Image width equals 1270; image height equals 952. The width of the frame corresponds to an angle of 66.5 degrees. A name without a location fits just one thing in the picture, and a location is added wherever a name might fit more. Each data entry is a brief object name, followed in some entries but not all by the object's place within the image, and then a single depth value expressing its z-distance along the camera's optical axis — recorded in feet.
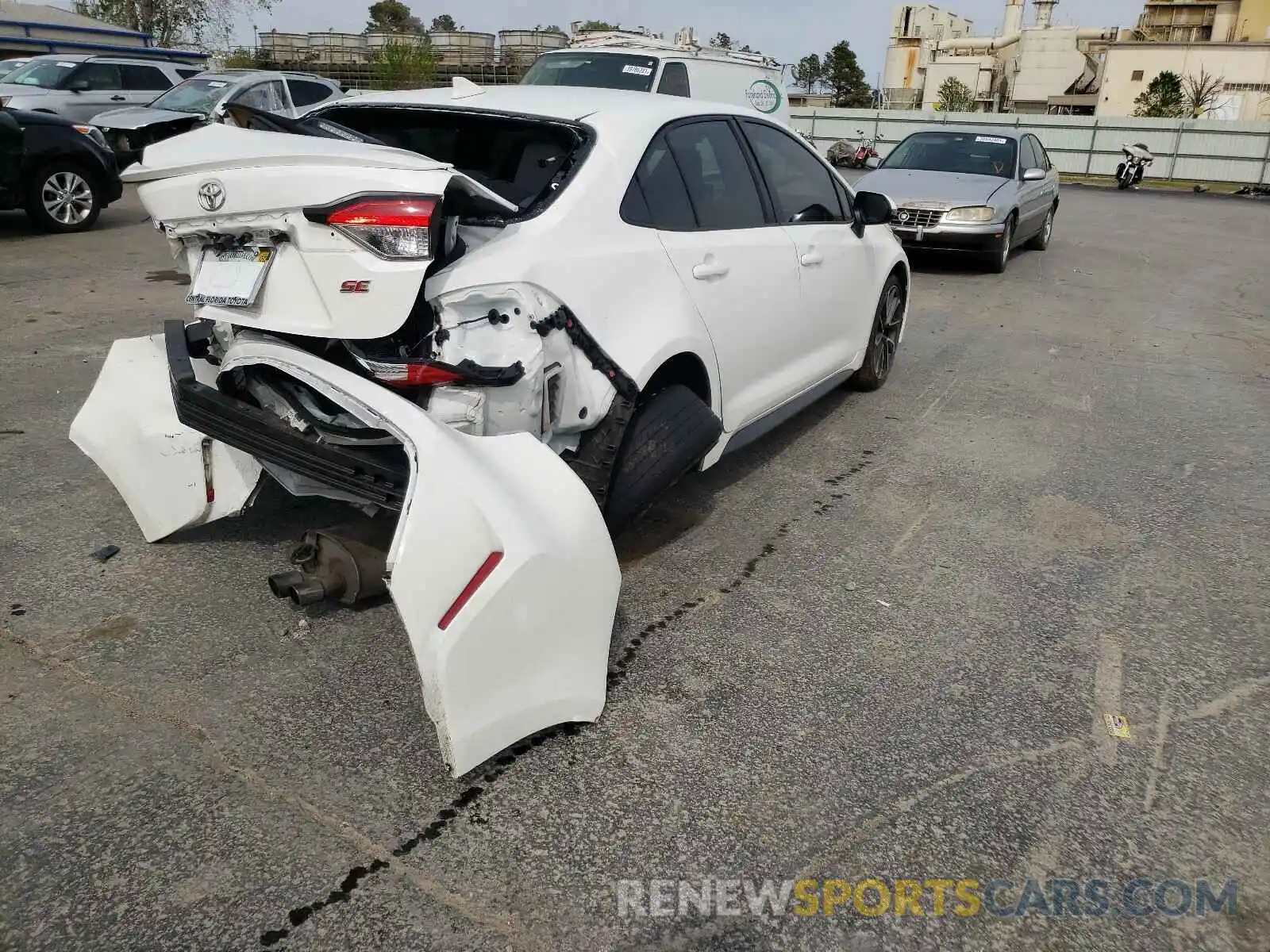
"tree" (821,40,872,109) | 307.37
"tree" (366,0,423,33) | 312.91
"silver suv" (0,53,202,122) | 50.31
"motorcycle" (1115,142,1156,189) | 87.61
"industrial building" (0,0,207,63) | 98.53
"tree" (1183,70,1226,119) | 158.30
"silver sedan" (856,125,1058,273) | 34.96
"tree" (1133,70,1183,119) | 146.92
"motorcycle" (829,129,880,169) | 95.04
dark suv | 32.35
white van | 38.24
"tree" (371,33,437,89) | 168.14
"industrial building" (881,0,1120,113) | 216.33
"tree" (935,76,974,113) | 202.49
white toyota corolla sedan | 8.25
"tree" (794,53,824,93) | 333.21
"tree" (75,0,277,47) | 146.41
